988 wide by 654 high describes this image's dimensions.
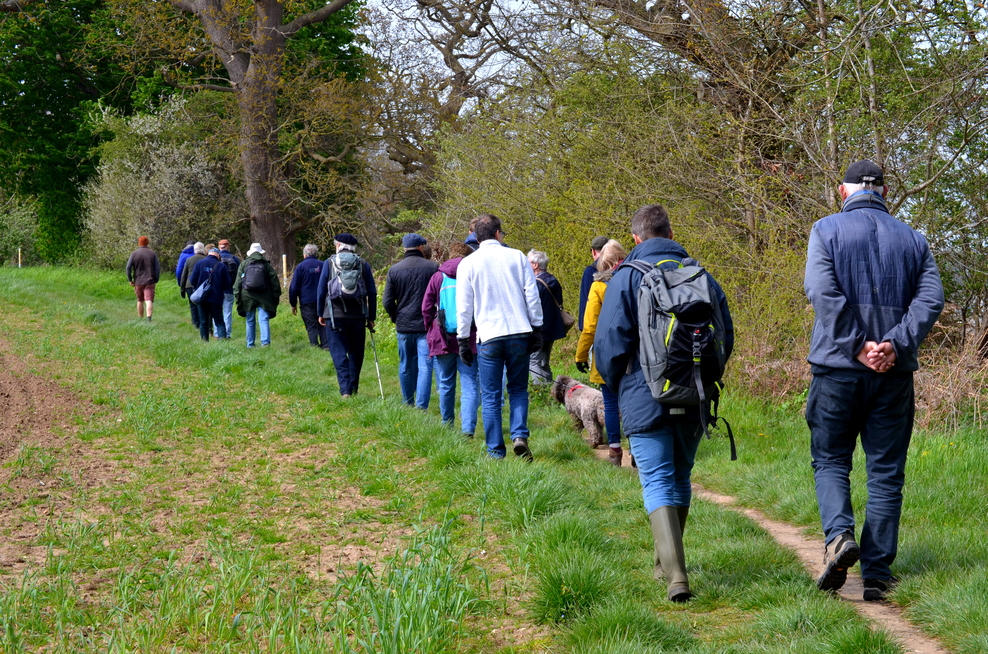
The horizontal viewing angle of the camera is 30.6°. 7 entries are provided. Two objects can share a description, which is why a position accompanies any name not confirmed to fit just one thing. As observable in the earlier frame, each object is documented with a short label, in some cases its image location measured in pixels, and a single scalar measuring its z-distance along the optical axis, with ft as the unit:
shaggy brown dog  56.34
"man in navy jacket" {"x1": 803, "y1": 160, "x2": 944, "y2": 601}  29.40
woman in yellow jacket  49.70
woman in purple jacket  54.19
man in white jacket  47.09
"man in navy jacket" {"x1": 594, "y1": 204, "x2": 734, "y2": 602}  29.55
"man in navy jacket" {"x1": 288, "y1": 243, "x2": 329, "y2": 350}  94.73
